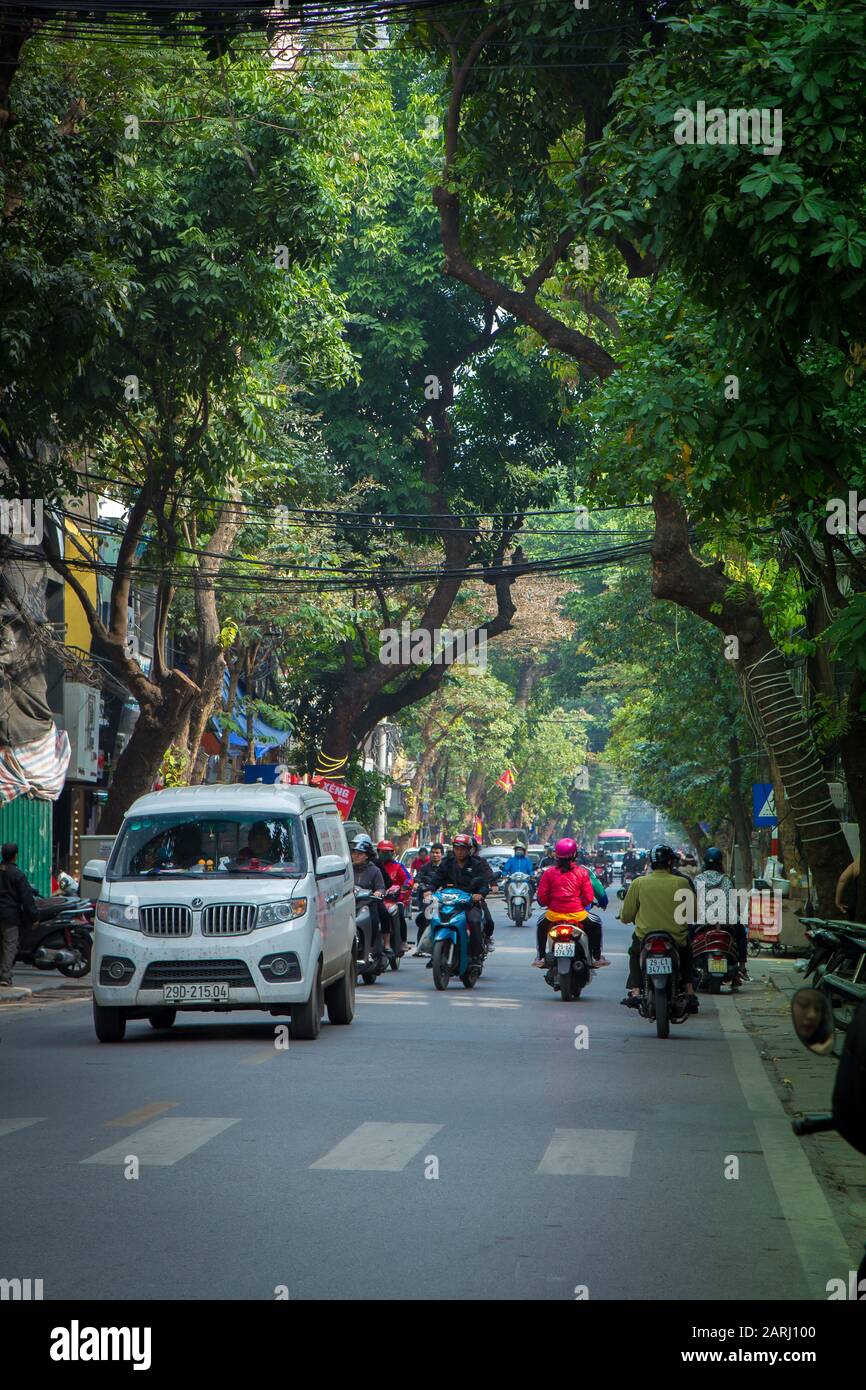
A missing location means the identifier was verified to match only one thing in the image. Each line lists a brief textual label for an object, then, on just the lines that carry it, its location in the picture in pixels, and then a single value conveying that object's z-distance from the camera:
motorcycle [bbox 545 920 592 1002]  18.44
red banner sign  42.88
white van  13.69
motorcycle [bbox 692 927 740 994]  20.36
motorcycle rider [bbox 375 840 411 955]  25.85
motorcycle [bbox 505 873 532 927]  38.50
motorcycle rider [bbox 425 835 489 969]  20.61
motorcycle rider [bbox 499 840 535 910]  38.50
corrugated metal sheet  30.00
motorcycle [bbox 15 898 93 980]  21.20
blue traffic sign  29.25
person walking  19.50
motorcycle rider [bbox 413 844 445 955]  24.80
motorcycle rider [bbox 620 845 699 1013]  15.23
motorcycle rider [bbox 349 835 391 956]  21.70
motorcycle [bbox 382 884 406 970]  24.36
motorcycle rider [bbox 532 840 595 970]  18.47
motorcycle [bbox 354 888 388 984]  21.15
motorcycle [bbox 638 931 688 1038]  14.91
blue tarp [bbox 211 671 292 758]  45.37
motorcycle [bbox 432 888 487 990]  20.14
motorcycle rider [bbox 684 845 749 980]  20.41
